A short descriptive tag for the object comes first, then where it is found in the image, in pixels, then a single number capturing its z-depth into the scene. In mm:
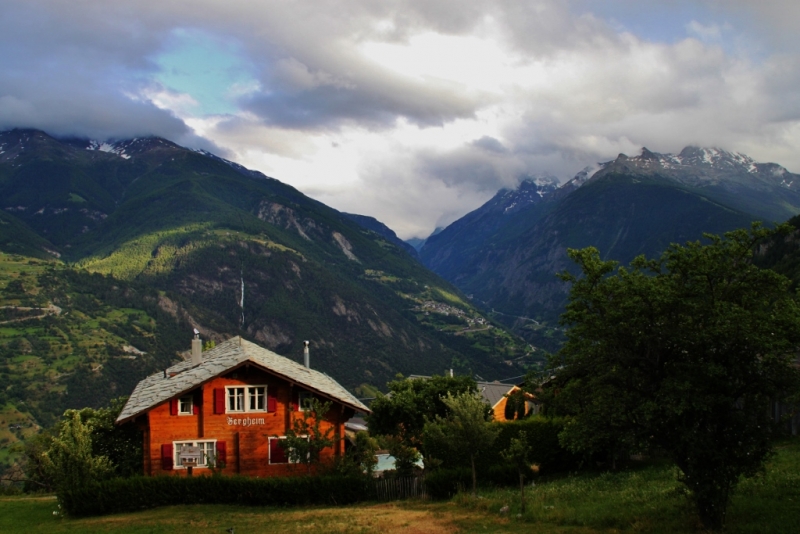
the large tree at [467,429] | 35000
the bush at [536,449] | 42969
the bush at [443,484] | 35625
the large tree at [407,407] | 53656
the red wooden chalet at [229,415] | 40844
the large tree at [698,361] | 22594
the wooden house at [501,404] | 58416
